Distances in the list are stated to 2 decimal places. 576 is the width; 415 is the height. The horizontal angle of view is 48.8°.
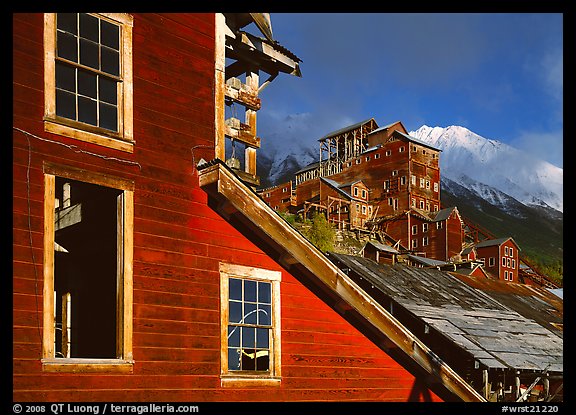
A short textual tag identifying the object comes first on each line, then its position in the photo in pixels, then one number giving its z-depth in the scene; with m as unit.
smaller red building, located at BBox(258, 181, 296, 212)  80.31
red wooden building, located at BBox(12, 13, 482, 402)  8.98
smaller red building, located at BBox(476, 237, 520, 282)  77.19
